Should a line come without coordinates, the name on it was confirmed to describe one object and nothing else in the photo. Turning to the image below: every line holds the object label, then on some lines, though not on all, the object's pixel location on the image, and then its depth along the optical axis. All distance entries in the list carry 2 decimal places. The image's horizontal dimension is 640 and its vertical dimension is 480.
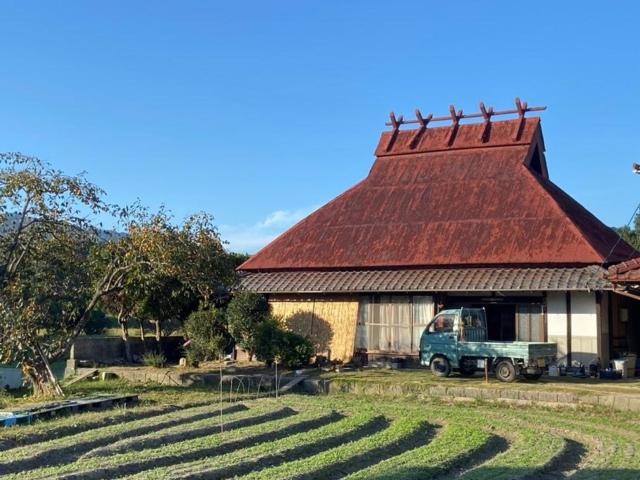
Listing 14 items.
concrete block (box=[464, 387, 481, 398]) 16.57
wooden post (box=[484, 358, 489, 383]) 18.00
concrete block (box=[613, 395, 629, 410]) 14.90
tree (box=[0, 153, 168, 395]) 15.41
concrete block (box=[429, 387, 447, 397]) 16.91
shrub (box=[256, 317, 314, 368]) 21.17
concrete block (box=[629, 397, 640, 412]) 14.72
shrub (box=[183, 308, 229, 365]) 22.06
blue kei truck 17.81
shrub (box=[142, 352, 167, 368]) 22.27
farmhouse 20.20
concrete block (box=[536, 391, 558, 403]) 15.82
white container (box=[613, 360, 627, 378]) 19.09
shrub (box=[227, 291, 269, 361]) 21.97
